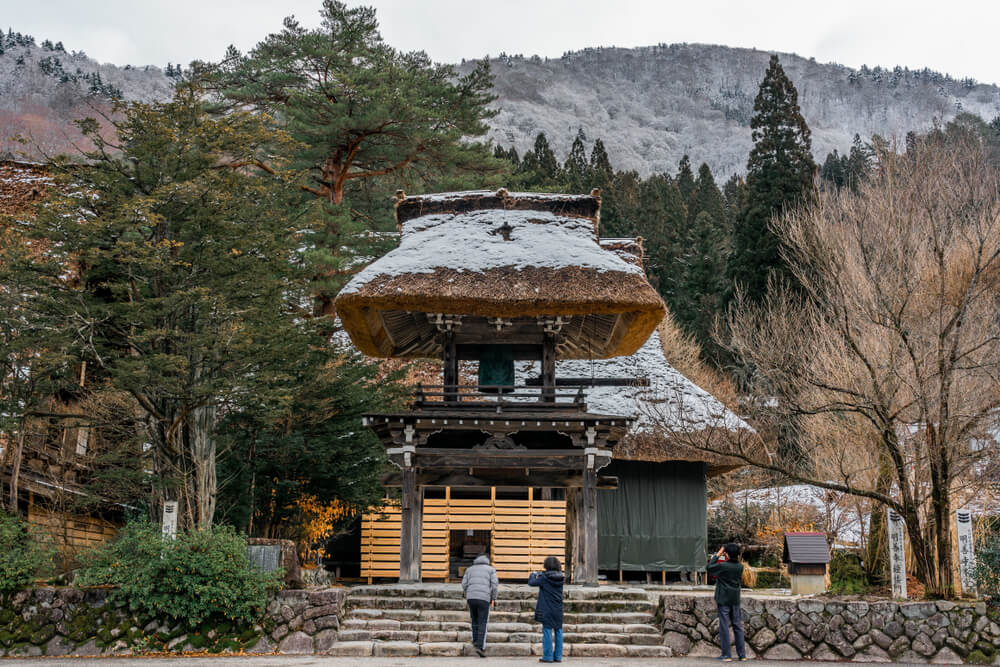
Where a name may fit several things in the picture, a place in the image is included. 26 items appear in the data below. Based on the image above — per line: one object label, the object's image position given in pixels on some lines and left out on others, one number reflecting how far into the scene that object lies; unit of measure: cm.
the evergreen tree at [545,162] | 4035
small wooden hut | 1620
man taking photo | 1055
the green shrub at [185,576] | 1083
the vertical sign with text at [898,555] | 1198
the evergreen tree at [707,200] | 4347
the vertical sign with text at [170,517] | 1176
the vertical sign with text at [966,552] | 1166
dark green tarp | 1977
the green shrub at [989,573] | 1137
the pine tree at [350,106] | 2120
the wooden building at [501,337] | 1347
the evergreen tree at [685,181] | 4959
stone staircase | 1101
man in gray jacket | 1053
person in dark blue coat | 1009
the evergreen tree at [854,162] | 4308
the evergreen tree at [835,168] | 4940
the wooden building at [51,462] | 1338
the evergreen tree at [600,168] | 4264
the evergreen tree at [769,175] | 3306
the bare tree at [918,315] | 1176
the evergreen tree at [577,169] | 4059
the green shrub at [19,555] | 1102
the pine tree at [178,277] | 1239
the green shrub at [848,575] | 1589
